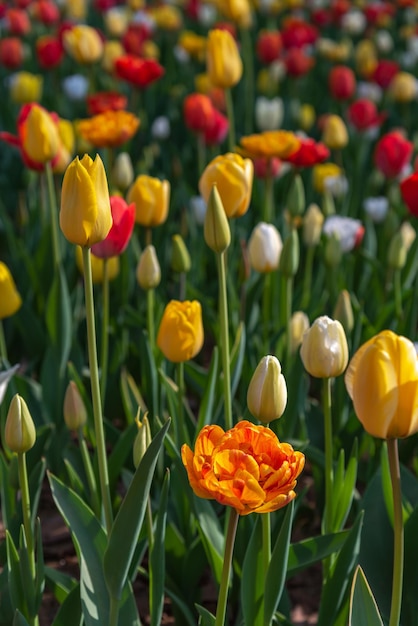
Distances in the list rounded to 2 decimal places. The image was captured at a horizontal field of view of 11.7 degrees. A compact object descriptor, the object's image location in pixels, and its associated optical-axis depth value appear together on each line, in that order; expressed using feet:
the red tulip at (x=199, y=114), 8.37
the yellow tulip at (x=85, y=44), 10.01
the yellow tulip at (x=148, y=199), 6.04
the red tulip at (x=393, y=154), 7.83
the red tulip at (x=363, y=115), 9.84
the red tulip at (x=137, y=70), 9.39
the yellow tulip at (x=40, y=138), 6.12
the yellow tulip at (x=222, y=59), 7.23
